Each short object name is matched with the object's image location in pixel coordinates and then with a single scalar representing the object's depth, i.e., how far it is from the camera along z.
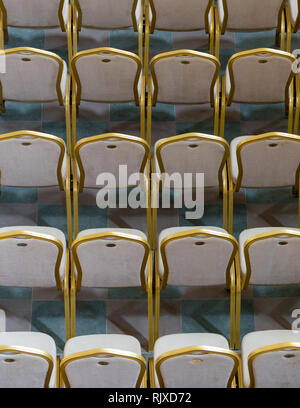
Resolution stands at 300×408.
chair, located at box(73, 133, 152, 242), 6.05
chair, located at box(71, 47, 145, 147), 6.52
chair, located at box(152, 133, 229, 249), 6.07
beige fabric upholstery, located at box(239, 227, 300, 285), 5.67
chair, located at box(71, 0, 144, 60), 7.20
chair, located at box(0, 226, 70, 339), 5.56
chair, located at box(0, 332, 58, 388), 5.04
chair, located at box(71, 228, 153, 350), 5.59
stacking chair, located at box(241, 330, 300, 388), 5.09
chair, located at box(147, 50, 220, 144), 6.52
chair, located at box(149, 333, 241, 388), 5.02
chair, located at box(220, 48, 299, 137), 6.55
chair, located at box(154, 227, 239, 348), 5.59
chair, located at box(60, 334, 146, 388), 5.00
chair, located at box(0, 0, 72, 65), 7.20
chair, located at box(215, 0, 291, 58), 7.21
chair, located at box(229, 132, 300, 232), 6.09
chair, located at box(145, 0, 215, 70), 7.19
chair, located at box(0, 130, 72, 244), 6.02
